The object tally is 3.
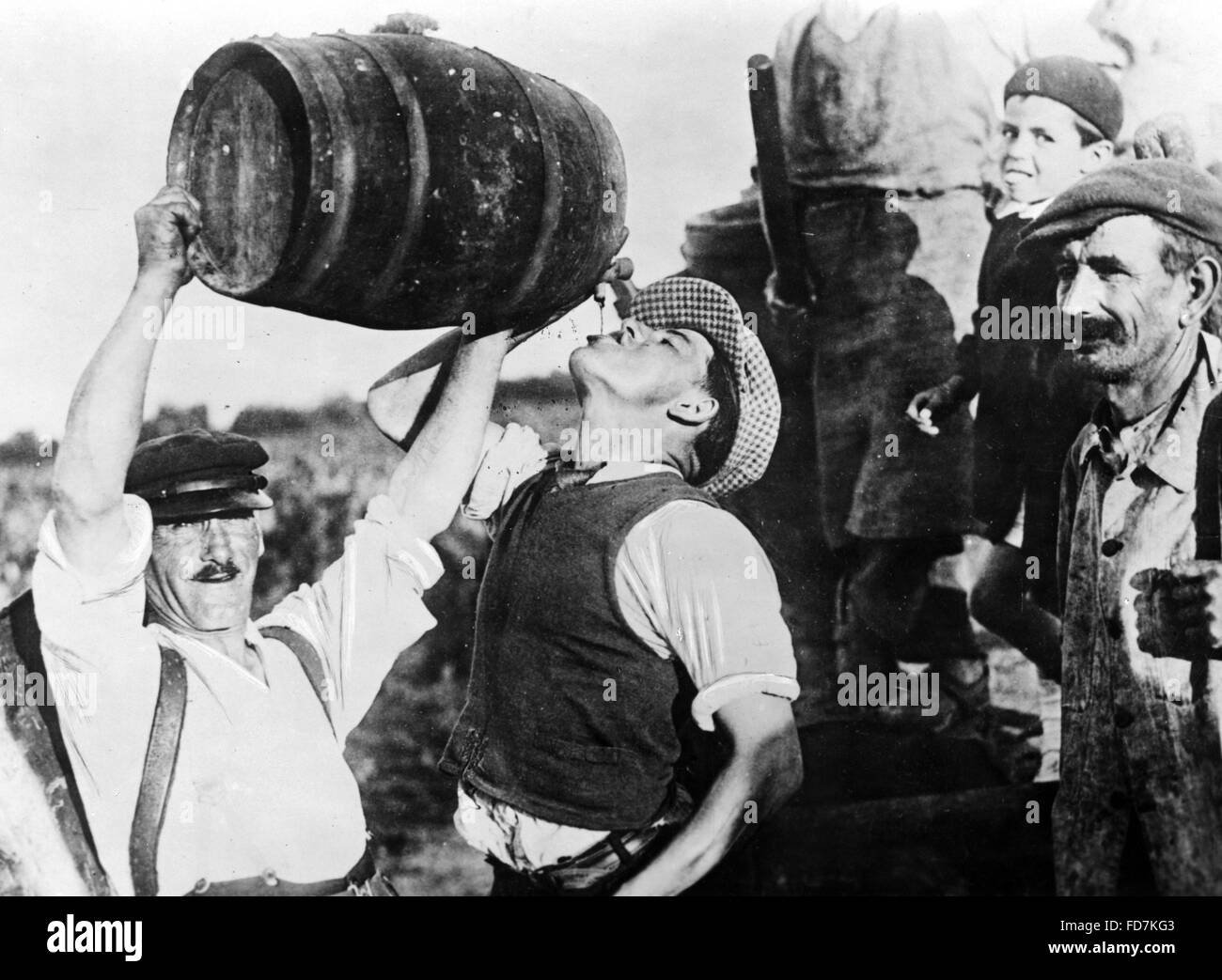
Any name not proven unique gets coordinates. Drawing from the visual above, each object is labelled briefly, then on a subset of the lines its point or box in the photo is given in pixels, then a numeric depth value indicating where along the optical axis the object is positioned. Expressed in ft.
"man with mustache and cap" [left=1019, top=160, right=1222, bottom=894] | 13.61
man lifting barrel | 13.34
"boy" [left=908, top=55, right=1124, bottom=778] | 13.80
